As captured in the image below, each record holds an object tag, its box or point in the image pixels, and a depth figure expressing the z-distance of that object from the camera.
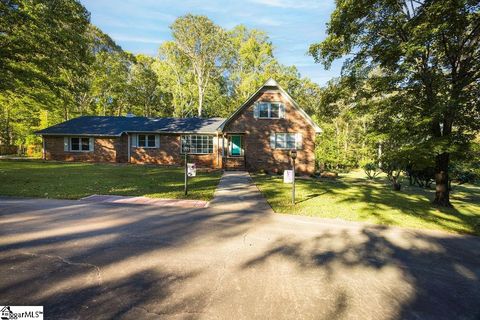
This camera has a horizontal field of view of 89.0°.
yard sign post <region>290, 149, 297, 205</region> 9.18
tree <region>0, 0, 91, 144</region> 13.84
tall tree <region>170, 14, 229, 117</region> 33.25
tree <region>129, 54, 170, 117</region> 42.00
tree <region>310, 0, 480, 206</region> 8.52
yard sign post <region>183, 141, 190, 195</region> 10.38
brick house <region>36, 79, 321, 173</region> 21.25
